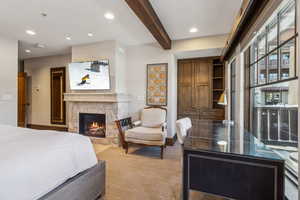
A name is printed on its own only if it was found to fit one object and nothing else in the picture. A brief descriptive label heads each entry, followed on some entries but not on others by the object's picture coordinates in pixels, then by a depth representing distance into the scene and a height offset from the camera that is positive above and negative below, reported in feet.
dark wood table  3.87 -1.91
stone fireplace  12.74 -1.04
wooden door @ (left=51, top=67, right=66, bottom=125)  17.10 +0.40
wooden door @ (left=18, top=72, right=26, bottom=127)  17.93 +0.12
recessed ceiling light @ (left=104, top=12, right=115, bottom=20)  8.71 +4.71
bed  3.41 -1.75
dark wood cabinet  14.64 +1.07
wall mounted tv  12.84 +1.98
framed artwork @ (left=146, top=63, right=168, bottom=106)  13.32 +1.25
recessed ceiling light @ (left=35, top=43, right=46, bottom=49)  13.47 +4.68
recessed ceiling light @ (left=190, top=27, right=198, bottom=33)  10.75 +4.86
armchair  10.29 -2.22
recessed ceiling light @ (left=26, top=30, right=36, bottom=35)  10.93 +4.71
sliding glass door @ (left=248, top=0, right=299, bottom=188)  5.17 +0.52
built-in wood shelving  14.71 +1.74
